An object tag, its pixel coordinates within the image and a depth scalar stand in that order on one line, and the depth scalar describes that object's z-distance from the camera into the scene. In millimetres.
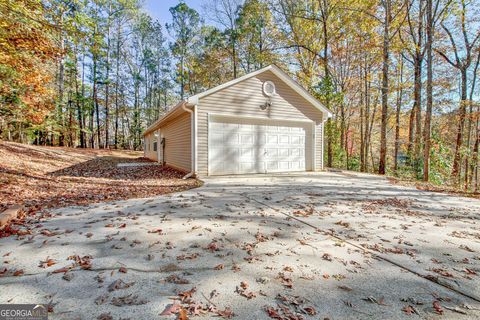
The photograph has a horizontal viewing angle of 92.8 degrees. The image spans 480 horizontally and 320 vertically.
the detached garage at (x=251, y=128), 8000
